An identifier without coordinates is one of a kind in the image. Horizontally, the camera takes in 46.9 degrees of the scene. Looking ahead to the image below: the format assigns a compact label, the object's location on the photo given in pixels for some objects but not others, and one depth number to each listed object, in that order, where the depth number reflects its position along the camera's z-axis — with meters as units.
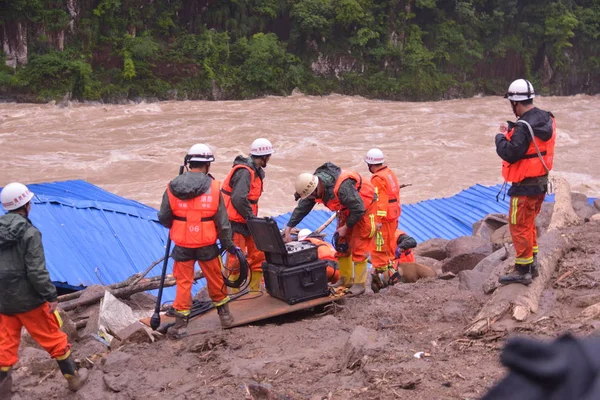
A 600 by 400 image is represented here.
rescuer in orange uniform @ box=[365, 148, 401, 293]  8.10
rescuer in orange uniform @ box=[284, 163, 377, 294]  7.07
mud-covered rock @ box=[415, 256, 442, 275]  9.47
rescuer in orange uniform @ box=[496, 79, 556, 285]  5.46
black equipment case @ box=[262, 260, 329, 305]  6.53
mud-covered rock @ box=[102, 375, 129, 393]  4.97
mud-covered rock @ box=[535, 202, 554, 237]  8.78
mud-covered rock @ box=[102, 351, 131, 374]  5.27
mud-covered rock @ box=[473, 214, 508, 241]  10.91
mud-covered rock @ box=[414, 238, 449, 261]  10.40
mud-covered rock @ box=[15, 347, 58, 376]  5.56
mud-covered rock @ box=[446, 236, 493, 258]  9.00
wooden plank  6.30
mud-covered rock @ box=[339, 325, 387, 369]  4.65
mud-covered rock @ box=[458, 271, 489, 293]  6.79
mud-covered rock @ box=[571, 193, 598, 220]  10.41
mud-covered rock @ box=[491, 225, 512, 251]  9.20
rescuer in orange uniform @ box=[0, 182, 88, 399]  4.97
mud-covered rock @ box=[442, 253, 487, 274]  8.75
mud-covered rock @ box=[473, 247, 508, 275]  7.38
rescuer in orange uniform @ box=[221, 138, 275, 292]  7.00
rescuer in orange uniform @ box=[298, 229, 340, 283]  7.50
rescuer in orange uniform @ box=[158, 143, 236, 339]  5.84
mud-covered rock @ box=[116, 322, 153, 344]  5.98
